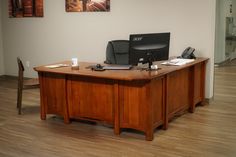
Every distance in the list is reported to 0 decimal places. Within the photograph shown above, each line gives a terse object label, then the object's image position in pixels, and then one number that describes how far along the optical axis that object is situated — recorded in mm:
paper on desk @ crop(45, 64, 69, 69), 4684
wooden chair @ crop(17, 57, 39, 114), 5043
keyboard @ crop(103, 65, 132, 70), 4293
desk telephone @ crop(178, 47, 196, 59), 5094
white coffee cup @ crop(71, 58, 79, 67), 4473
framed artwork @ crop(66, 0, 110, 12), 6117
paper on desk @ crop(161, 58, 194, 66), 4661
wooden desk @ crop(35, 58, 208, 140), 3898
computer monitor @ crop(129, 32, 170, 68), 4074
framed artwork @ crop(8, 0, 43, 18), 6923
